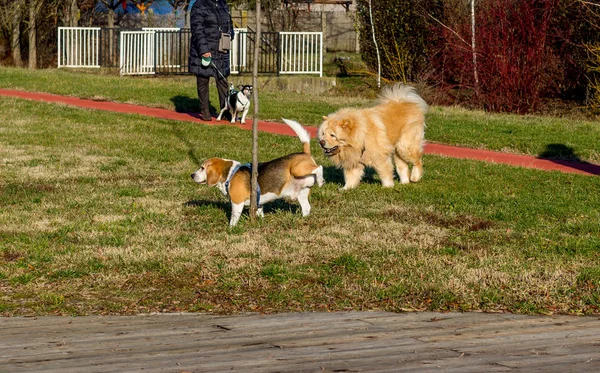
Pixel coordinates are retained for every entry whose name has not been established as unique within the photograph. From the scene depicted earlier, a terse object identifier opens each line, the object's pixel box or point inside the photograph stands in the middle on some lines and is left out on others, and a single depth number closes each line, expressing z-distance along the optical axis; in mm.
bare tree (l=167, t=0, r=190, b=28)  40938
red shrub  24219
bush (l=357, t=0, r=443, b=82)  27297
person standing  18812
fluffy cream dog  12141
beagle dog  9906
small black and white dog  19312
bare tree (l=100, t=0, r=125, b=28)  38625
